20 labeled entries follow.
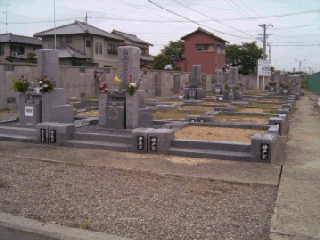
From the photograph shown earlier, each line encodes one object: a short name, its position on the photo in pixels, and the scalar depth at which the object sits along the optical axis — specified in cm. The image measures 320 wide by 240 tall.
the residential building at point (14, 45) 3425
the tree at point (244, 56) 5347
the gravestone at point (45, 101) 1051
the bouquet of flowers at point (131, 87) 969
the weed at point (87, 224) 411
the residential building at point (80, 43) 3297
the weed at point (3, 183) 556
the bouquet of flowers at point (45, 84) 1029
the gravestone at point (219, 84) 3082
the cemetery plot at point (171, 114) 1366
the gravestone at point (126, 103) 984
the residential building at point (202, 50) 4597
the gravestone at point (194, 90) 2400
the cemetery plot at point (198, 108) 1777
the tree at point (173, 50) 4989
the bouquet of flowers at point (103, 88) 1004
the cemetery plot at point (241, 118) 1315
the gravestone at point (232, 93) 2367
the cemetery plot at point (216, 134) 909
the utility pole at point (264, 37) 4701
